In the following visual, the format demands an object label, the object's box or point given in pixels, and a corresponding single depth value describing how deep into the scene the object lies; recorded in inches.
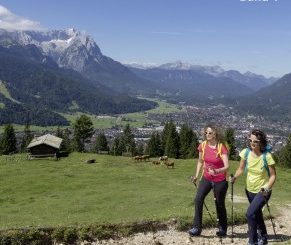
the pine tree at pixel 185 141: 4266.0
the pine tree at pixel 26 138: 4797.0
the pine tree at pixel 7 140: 4163.4
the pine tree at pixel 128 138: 5364.2
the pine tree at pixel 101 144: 5098.4
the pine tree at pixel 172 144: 4224.9
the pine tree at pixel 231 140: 3996.1
